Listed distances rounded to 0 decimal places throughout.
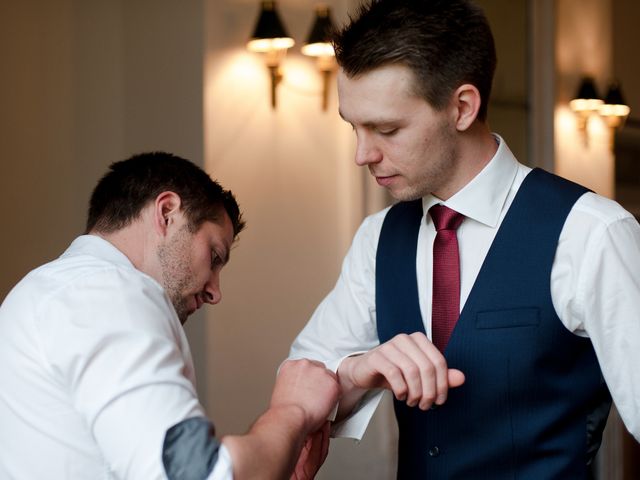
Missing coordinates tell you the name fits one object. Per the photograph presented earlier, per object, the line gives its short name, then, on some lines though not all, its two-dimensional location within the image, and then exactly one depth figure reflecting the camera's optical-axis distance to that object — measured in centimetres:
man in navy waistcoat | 170
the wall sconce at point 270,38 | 409
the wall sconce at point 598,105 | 618
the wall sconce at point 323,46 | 423
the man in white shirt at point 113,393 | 126
